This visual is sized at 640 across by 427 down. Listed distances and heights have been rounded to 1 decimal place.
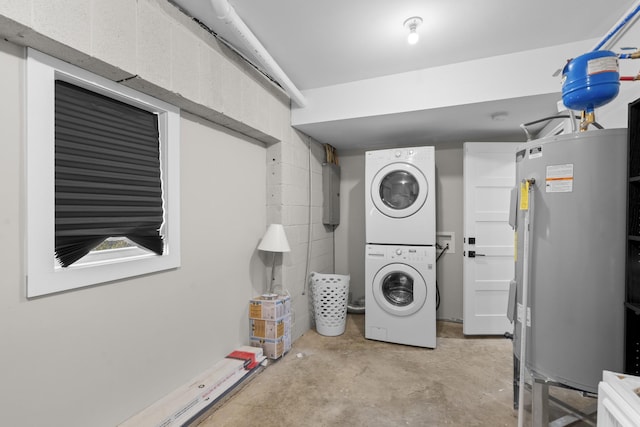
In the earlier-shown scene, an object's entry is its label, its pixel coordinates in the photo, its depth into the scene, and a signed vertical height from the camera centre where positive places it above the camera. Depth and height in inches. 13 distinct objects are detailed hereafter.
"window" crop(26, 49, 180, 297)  49.3 +6.0
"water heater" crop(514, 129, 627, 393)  51.0 -7.6
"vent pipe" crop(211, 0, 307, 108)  61.9 +41.2
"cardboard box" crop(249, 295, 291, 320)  96.7 -31.5
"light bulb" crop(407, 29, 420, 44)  72.7 +42.5
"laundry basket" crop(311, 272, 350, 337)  121.0 -36.4
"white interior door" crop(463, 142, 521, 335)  120.0 -10.0
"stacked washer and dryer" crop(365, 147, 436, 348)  110.5 -13.0
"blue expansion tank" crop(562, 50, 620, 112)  52.2 +23.8
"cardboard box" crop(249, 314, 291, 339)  96.6 -38.1
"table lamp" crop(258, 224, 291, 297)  98.7 -9.5
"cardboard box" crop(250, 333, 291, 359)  96.3 -43.7
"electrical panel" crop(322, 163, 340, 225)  142.4 +9.0
